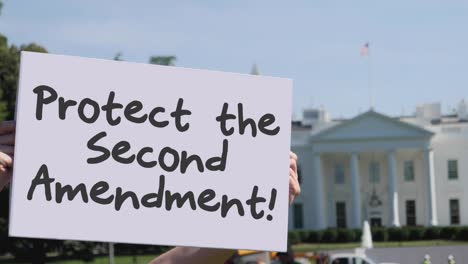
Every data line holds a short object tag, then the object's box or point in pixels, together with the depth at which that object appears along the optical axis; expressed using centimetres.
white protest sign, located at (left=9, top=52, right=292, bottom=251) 276
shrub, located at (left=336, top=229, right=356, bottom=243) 7069
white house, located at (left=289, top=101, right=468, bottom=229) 8044
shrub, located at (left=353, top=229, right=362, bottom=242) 7117
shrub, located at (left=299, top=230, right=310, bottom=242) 7231
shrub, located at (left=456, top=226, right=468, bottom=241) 7094
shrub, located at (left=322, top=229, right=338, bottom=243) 7098
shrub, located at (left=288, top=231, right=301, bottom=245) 6824
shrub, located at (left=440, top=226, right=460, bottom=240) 7200
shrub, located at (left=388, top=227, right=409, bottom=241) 7050
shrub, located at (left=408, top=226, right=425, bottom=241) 7119
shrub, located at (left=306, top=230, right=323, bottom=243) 7219
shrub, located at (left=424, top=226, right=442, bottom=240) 7175
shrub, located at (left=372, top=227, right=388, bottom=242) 7012
